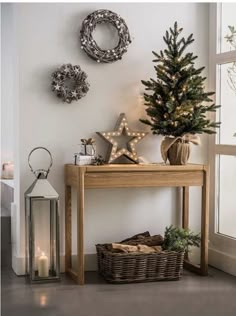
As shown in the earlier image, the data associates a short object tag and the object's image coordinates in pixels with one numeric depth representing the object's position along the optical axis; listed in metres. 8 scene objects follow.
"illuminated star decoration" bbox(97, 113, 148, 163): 4.05
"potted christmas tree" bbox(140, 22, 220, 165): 3.89
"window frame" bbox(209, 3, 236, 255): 4.26
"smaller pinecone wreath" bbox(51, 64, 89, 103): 3.98
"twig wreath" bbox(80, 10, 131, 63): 4.03
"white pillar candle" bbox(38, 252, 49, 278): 3.80
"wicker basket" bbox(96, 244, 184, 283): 3.73
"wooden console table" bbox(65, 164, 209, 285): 3.71
